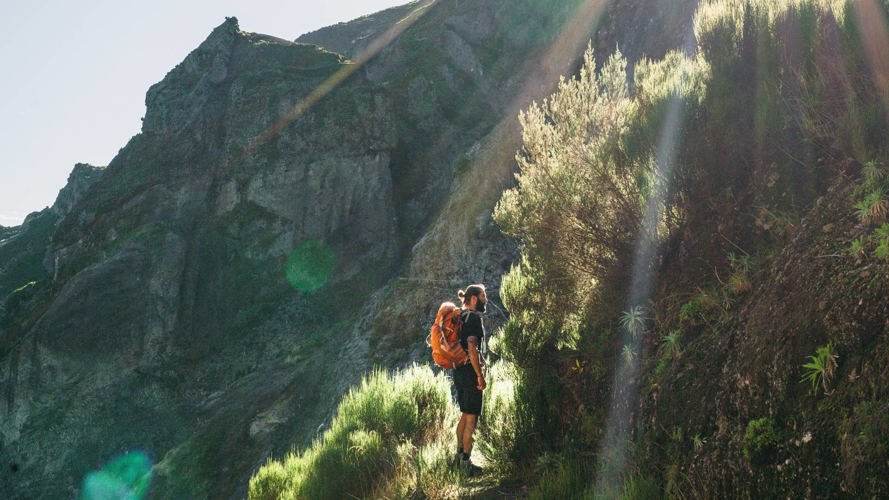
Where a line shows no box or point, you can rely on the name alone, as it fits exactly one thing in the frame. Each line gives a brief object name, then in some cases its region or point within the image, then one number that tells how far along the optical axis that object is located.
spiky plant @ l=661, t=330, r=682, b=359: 4.56
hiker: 5.97
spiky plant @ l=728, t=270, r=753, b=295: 4.31
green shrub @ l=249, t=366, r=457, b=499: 5.79
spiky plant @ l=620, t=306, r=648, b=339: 5.19
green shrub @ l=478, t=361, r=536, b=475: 5.85
